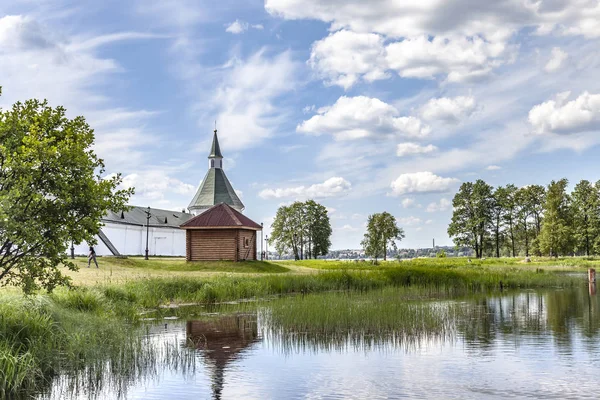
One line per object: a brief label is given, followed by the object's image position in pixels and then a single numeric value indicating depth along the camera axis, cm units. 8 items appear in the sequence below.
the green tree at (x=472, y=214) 8769
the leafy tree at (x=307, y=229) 9631
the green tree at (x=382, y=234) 9838
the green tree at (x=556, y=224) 7731
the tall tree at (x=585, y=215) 7906
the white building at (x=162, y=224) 7825
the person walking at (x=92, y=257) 3877
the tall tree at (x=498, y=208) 8825
